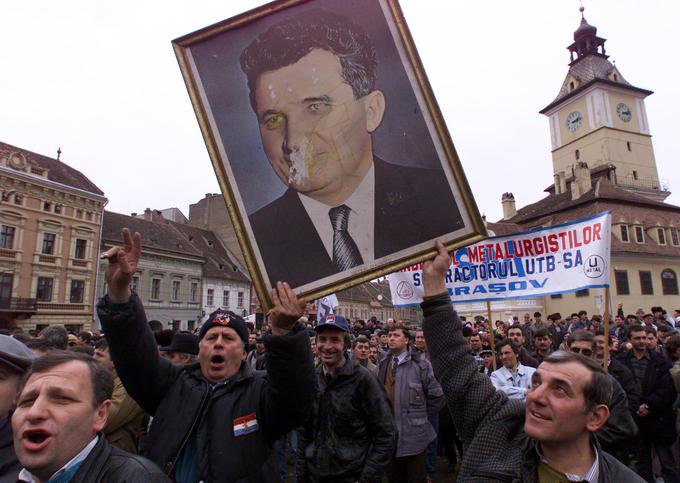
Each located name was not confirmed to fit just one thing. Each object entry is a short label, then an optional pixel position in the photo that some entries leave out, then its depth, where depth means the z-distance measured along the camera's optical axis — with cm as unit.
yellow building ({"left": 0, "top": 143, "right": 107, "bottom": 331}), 3066
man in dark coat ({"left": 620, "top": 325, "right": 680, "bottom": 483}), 573
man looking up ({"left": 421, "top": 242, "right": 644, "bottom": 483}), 188
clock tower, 5162
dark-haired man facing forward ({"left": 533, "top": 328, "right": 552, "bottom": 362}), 650
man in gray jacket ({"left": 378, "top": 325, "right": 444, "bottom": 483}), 512
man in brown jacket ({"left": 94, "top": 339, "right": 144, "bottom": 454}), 348
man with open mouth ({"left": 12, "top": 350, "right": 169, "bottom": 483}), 178
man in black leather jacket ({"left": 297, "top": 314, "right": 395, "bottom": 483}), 370
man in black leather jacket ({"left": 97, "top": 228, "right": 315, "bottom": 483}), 230
